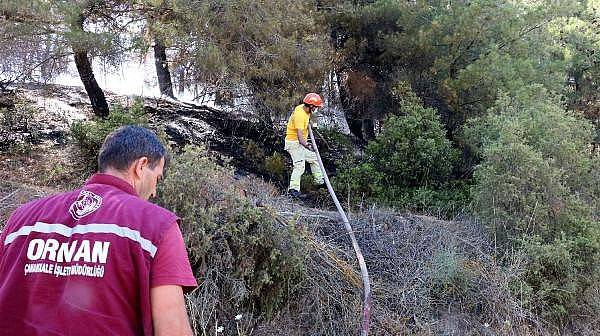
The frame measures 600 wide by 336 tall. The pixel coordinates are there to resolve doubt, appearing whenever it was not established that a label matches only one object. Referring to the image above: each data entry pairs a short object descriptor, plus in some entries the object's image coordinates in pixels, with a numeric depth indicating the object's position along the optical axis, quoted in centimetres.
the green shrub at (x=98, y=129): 779
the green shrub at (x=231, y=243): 488
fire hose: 507
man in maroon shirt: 179
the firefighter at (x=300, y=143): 866
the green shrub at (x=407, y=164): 980
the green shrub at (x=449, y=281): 590
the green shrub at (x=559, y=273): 610
